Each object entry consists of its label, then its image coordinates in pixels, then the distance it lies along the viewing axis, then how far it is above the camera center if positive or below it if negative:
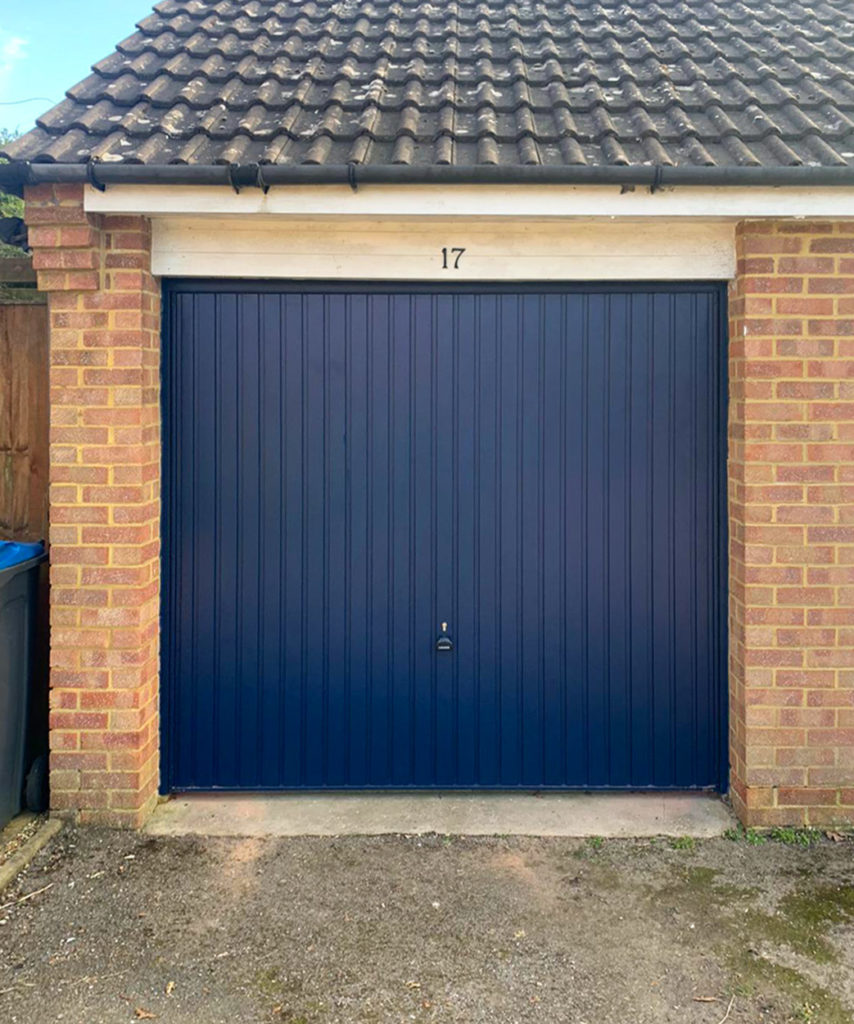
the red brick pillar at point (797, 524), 4.17 -0.11
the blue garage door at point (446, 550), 4.51 -0.25
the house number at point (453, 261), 4.36 +1.20
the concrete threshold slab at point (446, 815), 4.18 -1.56
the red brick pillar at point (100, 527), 4.16 -0.12
